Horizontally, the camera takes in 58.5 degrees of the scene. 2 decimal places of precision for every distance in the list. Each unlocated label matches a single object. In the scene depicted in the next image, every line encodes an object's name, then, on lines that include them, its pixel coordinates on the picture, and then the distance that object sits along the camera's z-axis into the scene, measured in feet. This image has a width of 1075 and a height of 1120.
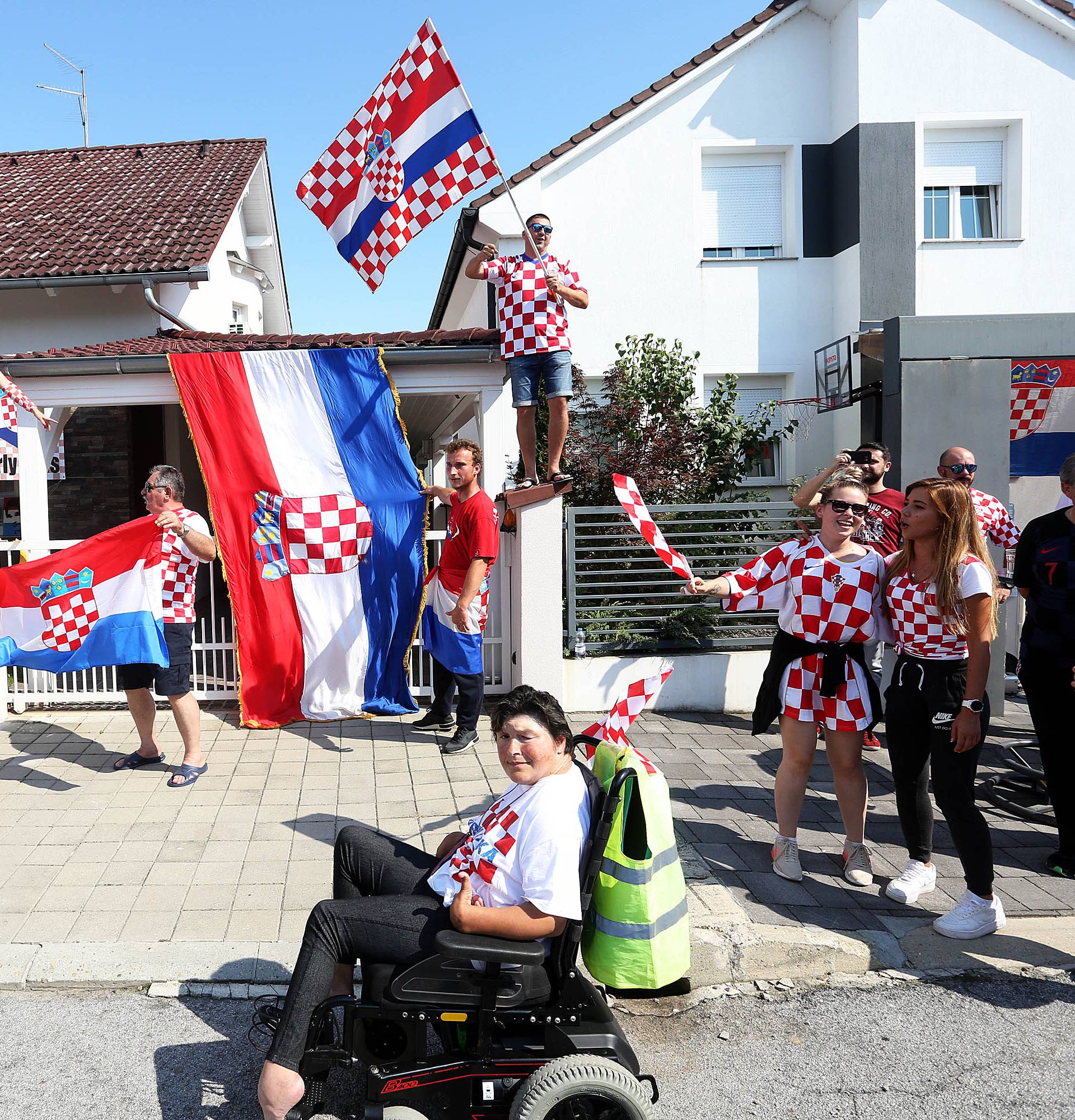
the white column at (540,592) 24.02
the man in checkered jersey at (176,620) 18.90
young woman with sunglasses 14.05
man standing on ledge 22.86
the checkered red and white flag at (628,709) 10.42
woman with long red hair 12.78
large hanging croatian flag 22.89
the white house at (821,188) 42.39
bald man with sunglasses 20.06
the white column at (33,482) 24.18
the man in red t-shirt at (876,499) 17.43
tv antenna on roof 63.57
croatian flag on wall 26.14
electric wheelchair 8.48
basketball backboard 40.75
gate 23.93
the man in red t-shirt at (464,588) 20.54
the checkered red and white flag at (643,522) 13.21
